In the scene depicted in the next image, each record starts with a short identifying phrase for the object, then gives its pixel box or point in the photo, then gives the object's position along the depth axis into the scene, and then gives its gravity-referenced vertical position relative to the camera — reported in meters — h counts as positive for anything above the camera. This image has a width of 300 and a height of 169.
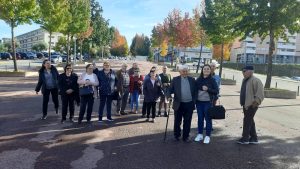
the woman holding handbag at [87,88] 6.37 -0.62
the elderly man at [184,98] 5.37 -0.71
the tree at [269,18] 13.62 +2.95
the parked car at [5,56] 43.90 +1.32
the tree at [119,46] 84.51 +6.89
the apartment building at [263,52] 84.10 +5.85
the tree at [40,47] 79.33 +5.66
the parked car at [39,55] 50.58 +1.89
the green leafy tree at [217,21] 20.18 +4.05
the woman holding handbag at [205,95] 5.28 -0.63
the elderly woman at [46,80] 6.83 -0.47
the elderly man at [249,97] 5.25 -0.65
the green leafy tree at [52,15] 21.41 +4.52
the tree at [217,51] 37.04 +2.69
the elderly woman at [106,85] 6.57 -0.55
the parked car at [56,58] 38.83 +1.08
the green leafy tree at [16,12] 16.93 +3.77
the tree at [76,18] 26.99 +5.45
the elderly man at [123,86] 7.38 -0.65
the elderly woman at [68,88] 6.47 -0.65
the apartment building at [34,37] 108.56 +12.97
